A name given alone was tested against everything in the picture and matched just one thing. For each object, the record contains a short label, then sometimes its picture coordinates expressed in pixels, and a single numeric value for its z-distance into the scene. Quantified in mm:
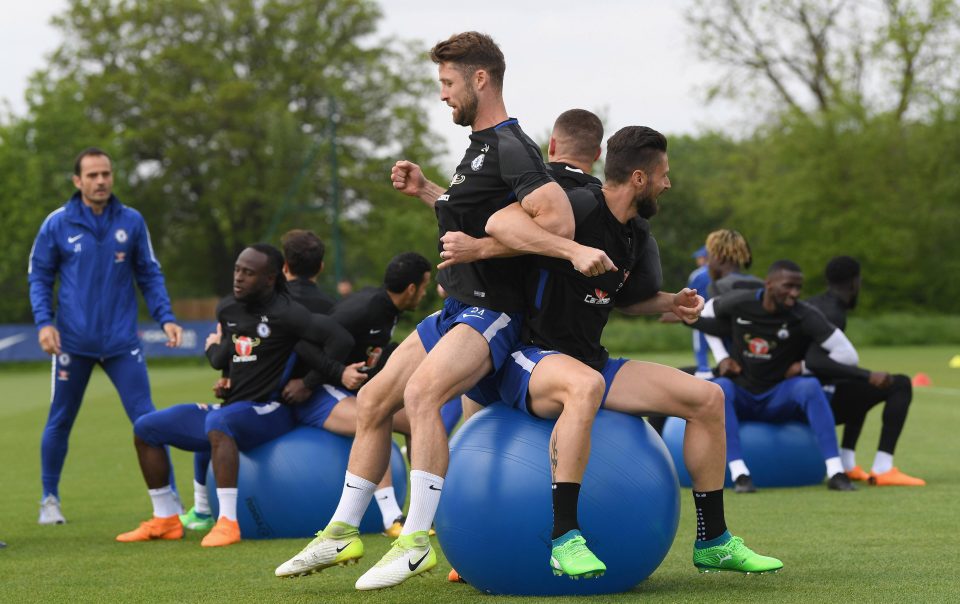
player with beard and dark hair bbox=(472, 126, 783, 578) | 12125
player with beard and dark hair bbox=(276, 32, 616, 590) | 11555
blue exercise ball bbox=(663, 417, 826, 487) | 21281
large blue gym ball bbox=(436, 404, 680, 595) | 11578
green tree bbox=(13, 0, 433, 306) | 101187
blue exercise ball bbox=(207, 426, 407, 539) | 16656
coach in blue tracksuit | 18594
